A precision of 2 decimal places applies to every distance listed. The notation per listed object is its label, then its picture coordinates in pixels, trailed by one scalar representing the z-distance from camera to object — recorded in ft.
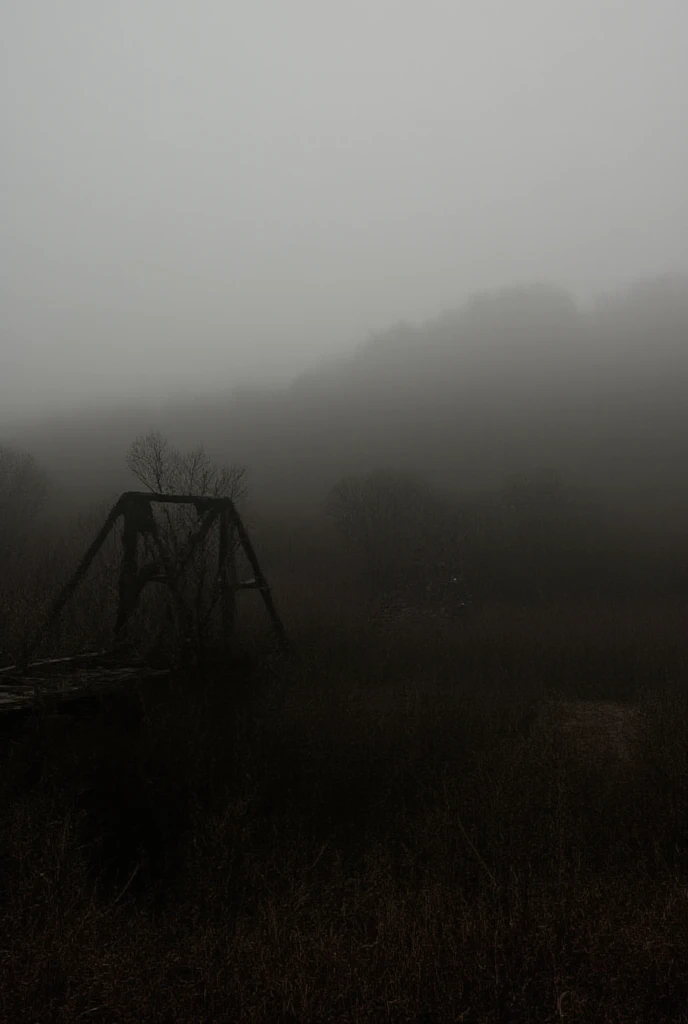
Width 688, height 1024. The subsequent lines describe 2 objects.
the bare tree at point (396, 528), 71.51
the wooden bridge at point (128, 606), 21.45
